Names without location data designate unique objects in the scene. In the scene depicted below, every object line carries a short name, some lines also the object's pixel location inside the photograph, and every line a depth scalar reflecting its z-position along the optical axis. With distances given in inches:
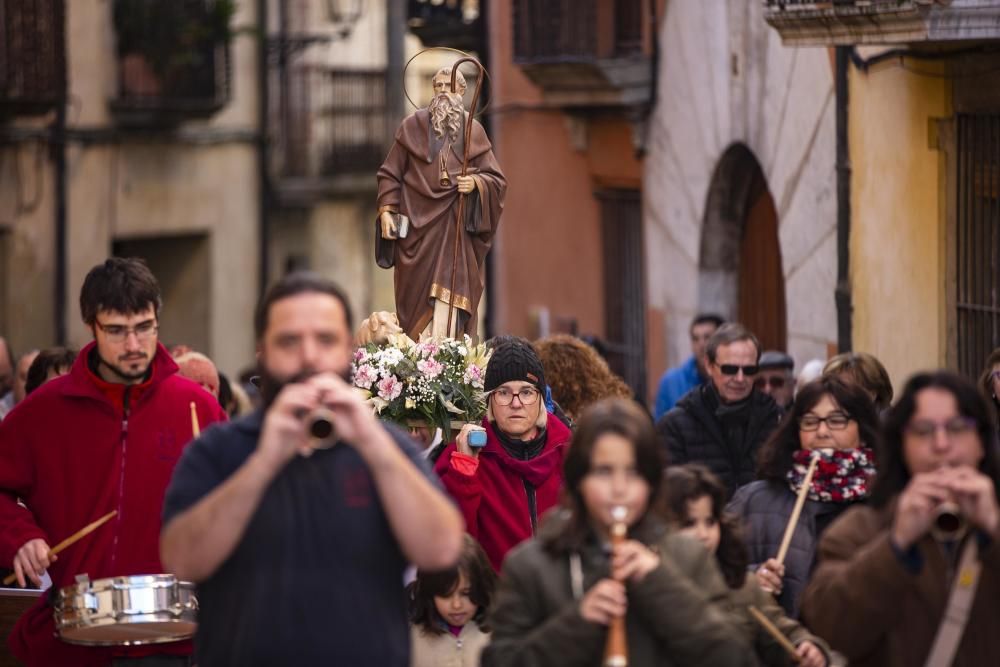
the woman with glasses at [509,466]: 629.3
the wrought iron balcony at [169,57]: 1823.3
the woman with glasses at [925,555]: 398.3
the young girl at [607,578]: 409.7
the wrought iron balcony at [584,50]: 1338.6
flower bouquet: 718.5
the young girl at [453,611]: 560.1
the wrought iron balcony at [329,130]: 2076.8
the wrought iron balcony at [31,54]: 1616.6
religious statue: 781.3
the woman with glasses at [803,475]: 547.8
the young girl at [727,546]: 492.7
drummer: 565.6
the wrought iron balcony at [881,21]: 834.2
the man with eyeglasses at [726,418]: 733.9
